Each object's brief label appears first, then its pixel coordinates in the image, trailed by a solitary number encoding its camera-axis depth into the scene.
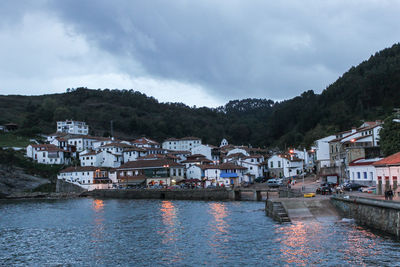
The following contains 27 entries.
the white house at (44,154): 123.00
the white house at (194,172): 107.21
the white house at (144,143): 150.25
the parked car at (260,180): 104.38
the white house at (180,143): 170.25
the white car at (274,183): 84.12
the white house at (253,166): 108.53
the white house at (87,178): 109.06
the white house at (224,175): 101.81
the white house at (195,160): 118.84
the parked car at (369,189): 52.60
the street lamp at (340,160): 77.56
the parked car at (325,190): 55.38
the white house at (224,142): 191.12
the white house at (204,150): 137.38
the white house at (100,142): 142.23
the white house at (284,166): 104.06
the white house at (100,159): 123.25
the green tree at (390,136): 62.81
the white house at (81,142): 143.70
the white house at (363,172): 59.91
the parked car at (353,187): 59.69
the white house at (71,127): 171.38
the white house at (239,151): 130.50
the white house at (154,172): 106.62
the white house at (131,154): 127.19
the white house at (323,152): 93.50
